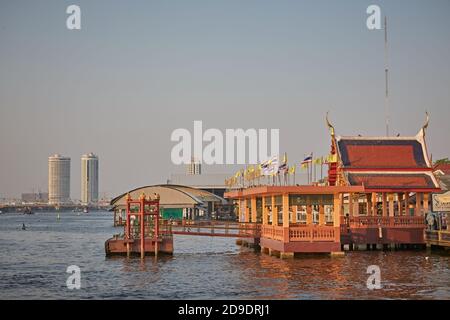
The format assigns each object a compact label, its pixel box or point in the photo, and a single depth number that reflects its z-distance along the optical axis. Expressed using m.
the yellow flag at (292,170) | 68.75
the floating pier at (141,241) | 58.84
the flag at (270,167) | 63.66
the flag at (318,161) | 73.06
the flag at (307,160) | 67.56
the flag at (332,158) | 71.50
